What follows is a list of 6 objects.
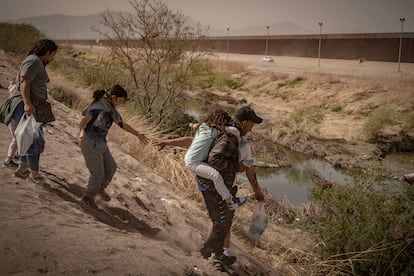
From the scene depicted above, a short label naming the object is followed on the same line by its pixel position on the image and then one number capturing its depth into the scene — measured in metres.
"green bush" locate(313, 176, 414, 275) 5.50
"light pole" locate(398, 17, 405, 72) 32.72
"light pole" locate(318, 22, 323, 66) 41.11
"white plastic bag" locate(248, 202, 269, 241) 4.71
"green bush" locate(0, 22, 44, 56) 28.74
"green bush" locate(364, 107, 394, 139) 17.64
